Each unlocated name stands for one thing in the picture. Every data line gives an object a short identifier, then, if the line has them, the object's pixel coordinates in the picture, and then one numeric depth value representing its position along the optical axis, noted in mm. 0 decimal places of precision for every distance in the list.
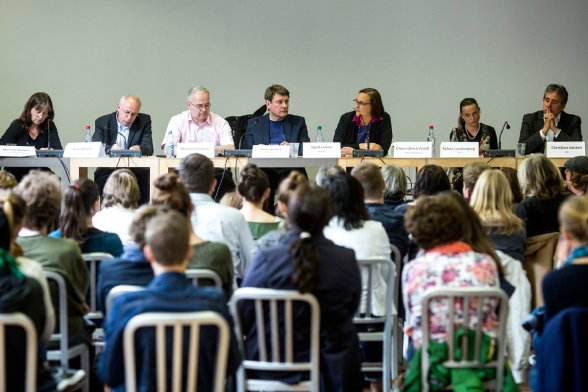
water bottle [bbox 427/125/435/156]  12326
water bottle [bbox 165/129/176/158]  11567
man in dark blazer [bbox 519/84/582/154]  12012
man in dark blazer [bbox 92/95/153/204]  12062
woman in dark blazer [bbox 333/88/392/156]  12408
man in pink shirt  12238
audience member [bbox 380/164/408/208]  8456
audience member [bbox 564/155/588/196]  8421
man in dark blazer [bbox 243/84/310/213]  12189
